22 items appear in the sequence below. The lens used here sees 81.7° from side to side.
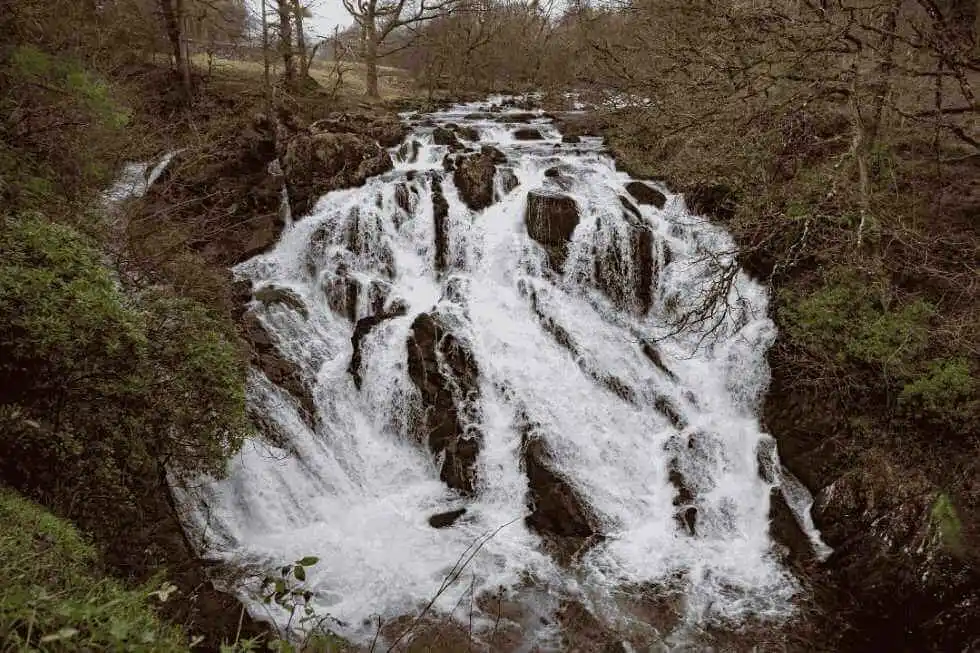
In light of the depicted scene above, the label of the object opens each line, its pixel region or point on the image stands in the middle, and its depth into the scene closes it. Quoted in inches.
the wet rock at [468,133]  654.5
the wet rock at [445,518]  319.5
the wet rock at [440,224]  487.8
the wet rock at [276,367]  366.6
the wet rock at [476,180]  515.8
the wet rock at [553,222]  474.0
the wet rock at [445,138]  619.6
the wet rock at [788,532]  303.6
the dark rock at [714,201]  483.2
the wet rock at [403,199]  506.8
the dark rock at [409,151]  593.6
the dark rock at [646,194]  508.4
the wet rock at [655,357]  401.4
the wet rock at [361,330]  396.2
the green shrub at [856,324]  331.3
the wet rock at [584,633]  248.1
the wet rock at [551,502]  317.4
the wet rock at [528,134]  677.9
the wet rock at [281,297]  430.3
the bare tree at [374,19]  858.4
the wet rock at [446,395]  352.5
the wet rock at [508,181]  528.4
